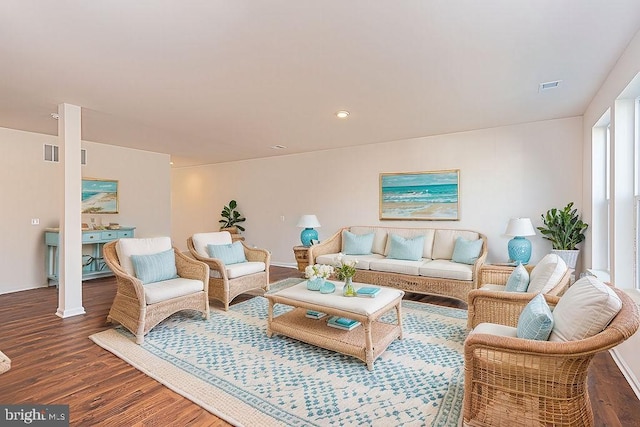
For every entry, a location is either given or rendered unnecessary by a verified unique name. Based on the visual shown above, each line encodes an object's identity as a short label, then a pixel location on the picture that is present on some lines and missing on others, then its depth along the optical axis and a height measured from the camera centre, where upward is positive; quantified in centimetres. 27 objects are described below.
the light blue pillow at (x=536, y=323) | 170 -61
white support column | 368 -9
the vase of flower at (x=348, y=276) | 294 -62
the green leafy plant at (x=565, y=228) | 409 -22
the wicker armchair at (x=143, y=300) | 303 -90
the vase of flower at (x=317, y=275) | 317 -63
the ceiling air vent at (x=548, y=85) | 312 +124
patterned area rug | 196 -122
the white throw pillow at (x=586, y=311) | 152 -50
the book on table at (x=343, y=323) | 283 -100
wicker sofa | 410 -74
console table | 506 -65
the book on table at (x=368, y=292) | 287 -74
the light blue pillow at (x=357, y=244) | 533 -55
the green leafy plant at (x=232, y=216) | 767 -11
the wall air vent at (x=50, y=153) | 522 +97
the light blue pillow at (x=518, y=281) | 275 -61
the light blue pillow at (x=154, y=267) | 342 -60
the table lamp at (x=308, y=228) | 593 -32
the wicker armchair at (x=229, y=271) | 399 -77
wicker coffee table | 253 -103
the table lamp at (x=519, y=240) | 411 -39
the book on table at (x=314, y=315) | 311 -101
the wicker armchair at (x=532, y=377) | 147 -85
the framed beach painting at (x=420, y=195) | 516 +27
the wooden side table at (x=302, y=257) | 586 -83
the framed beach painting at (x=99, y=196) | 570 +30
